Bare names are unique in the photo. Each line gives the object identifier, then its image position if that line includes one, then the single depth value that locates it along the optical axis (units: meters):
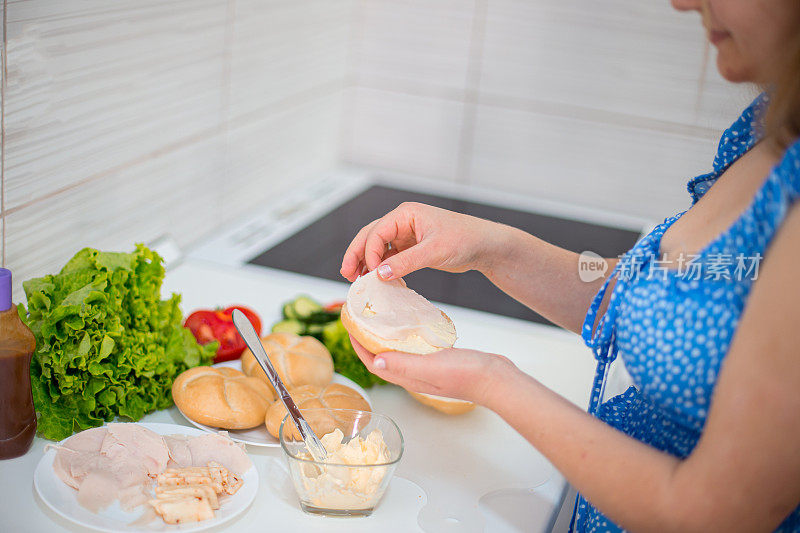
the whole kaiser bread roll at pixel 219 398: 0.96
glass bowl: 0.84
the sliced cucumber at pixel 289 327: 1.21
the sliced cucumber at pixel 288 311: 1.27
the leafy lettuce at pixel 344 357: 1.16
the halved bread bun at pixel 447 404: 1.08
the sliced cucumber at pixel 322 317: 1.23
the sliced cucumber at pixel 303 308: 1.26
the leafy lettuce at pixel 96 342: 0.90
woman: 0.63
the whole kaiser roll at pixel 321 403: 0.93
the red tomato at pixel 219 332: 1.16
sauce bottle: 0.82
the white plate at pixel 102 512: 0.77
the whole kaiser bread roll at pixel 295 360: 1.06
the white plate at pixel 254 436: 0.96
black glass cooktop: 1.54
